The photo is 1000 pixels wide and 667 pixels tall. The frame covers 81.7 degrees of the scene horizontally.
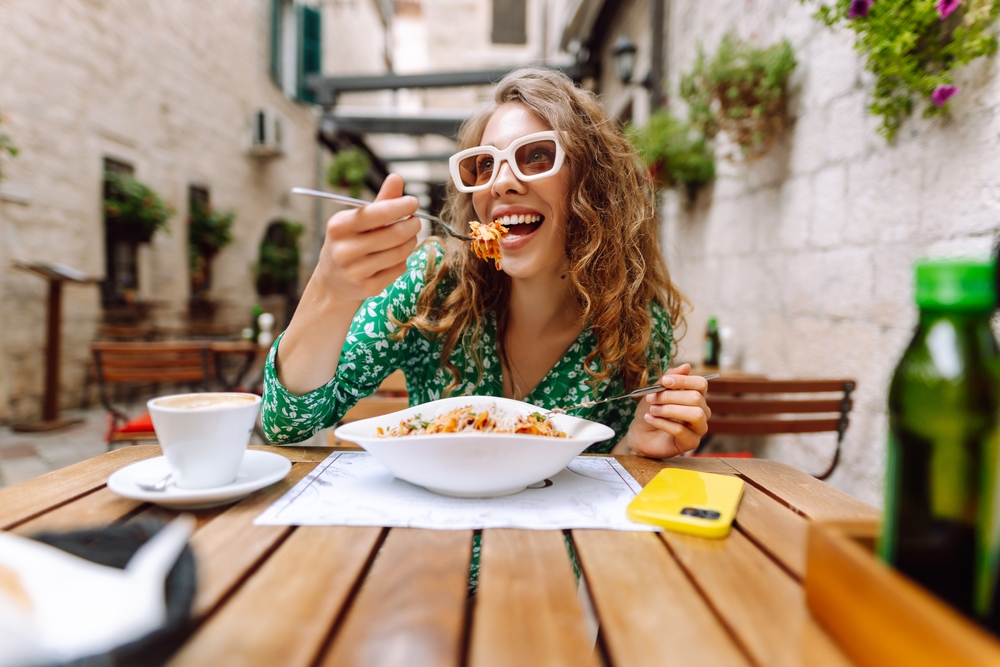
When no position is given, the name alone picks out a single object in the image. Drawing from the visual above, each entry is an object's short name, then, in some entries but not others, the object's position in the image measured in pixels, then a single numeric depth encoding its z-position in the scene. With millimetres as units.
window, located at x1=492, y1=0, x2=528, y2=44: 10711
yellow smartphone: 793
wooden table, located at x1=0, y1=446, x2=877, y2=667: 514
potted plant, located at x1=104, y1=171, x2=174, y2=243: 6145
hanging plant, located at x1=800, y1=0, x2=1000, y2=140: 1723
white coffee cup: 819
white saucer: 810
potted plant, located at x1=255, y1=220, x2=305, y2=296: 10148
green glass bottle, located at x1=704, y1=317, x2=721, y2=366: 3637
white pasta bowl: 822
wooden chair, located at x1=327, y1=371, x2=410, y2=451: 1855
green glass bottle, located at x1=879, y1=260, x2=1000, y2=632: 448
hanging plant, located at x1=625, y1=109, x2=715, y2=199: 4137
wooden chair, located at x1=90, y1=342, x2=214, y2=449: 3277
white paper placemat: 810
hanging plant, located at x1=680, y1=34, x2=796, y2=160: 3057
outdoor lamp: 5575
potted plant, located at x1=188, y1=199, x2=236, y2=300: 7867
